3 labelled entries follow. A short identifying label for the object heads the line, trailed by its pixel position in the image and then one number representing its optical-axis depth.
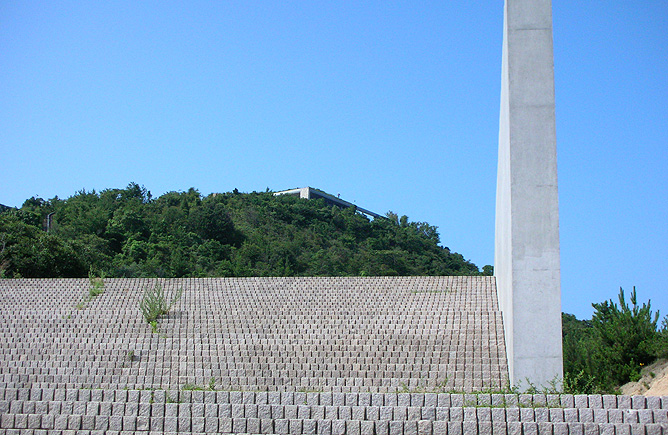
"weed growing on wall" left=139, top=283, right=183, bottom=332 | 14.41
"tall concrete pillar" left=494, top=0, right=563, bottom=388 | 9.45
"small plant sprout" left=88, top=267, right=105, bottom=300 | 16.84
